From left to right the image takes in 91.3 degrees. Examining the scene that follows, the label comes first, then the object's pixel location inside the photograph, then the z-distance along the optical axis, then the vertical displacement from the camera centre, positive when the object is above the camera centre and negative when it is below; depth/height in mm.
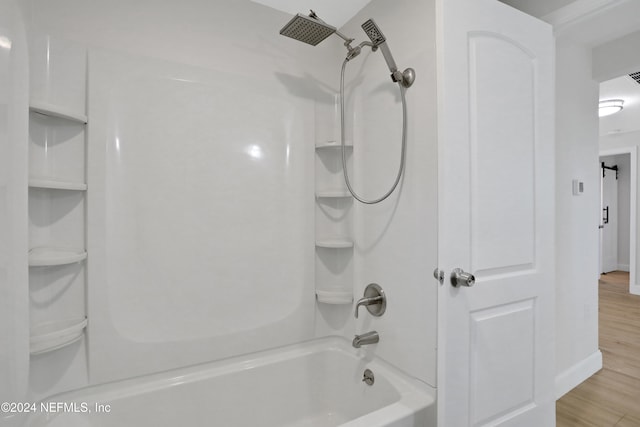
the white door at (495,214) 1137 +1
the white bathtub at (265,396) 1248 -828
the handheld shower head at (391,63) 1362 +686
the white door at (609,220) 5758 -108
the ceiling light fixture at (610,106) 3363 +1193
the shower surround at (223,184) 1336 +148
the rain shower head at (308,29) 1372 +856
